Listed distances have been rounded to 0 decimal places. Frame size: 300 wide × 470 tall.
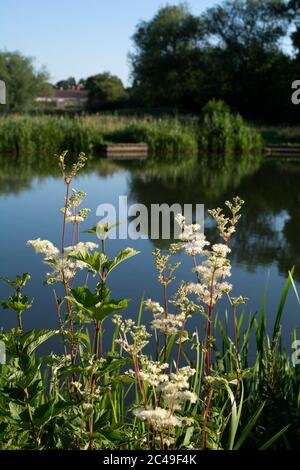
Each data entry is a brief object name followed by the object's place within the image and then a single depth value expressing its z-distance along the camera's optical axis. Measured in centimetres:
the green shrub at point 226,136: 1592
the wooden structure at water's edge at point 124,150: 1551
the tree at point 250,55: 2888
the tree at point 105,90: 3918
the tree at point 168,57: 3328
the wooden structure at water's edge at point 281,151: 1675
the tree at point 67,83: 7059
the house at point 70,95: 6171
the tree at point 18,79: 3766
